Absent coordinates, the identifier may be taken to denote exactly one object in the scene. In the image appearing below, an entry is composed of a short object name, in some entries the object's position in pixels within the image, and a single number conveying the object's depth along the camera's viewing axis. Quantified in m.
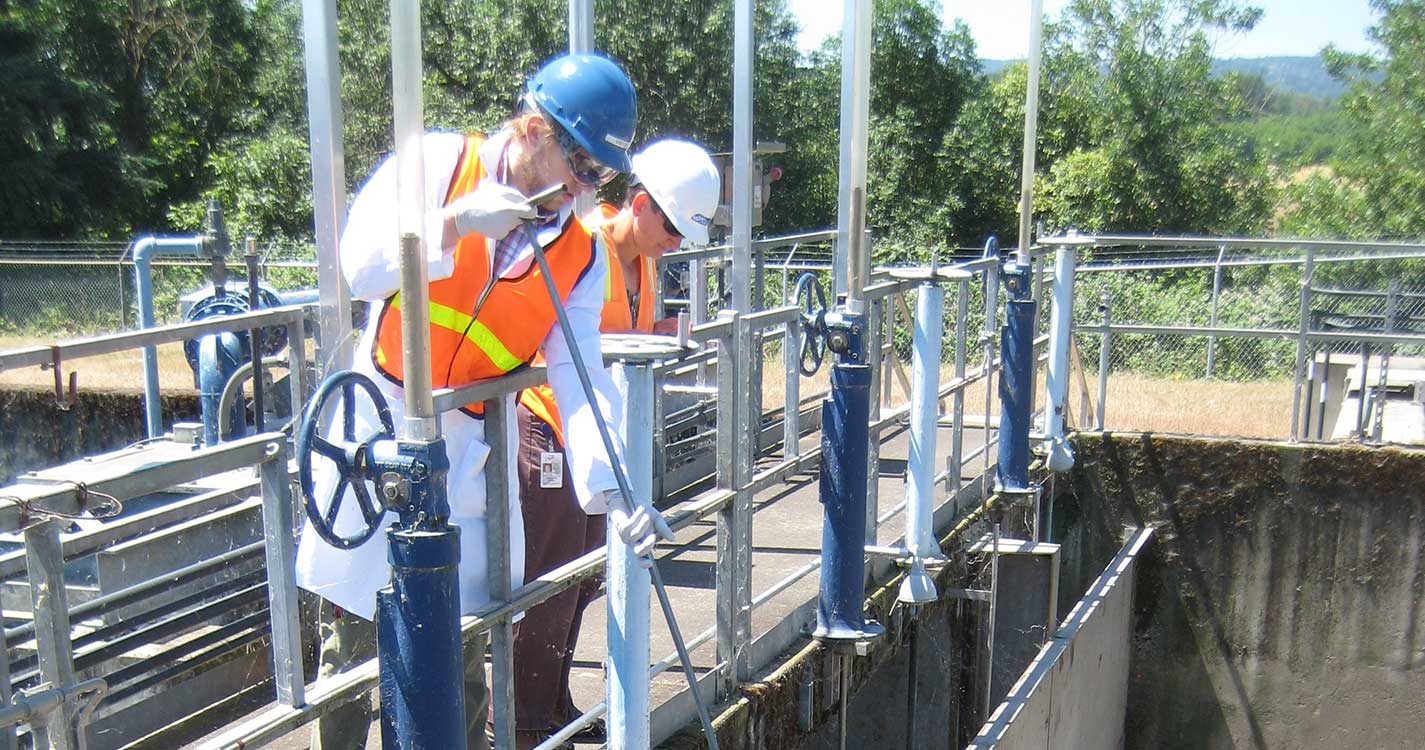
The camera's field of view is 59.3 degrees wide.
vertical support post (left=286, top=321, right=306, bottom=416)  3.76
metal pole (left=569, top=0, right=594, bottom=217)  4.02
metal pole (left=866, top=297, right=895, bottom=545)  4.66
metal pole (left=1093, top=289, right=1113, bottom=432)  8.10
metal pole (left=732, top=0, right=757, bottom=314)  4.01
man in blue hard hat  2.65
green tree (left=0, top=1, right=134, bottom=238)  24.08
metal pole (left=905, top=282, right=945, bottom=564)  4.91
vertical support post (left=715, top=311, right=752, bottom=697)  3.78
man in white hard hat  3.36
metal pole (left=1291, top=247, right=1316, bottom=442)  7.62
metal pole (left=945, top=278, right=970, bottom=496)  5.83
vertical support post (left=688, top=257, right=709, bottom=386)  6.13
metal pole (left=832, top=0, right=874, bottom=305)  4.20
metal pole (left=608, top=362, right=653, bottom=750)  2.78
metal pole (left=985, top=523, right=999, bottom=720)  6.12
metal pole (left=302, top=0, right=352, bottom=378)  2.64
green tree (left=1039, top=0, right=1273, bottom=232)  24.64
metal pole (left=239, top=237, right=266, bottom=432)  3.99
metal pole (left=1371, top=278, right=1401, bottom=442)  7.61
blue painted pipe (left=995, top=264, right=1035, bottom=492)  6.42
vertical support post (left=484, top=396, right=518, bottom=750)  2.72
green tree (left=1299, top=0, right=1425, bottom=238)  21.38
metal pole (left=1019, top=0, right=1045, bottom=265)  6.48
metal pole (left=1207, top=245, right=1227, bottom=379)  10.89
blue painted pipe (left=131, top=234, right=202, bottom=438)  5.44
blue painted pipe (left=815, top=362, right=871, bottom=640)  4.27
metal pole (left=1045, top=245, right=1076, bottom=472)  7.23
